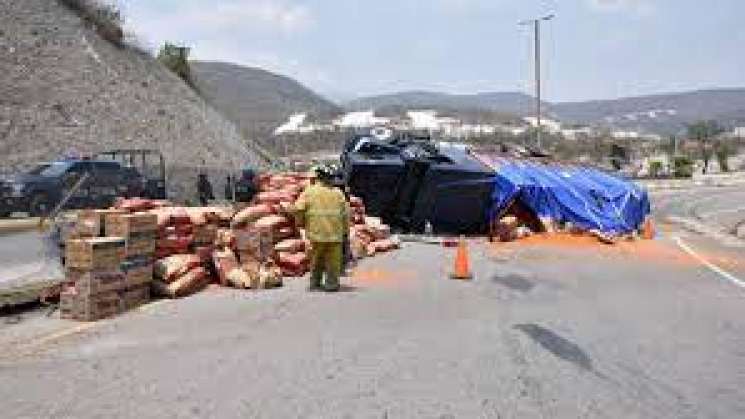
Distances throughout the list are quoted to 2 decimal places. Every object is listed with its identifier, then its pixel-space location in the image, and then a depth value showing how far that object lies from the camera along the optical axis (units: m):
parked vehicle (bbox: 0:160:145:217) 25.62
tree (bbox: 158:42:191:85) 68.00
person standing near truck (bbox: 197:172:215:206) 36.62
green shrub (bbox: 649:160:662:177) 106.00
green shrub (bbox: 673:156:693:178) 103.56
